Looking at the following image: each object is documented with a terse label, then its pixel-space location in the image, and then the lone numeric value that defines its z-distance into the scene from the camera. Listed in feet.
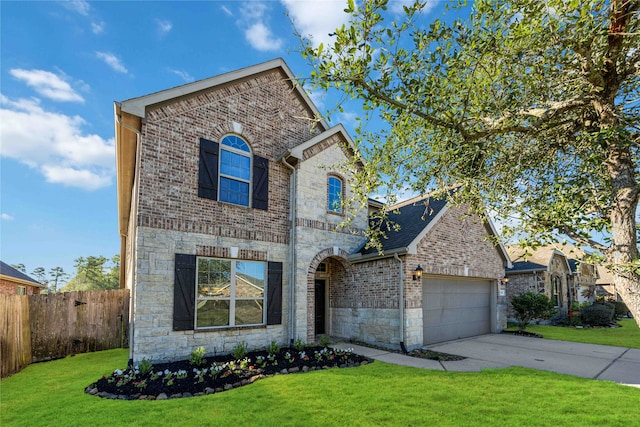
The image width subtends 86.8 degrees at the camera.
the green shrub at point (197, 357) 25.13
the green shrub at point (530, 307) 46.83
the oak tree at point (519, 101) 12.05
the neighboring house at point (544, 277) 62.85
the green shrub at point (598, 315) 58.65
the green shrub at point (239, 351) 27.07
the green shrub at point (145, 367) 22.77
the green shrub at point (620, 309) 75.53
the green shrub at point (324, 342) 31.83
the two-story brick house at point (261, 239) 26.63
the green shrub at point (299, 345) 30.55
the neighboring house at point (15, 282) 57.01
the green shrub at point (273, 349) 29.07
